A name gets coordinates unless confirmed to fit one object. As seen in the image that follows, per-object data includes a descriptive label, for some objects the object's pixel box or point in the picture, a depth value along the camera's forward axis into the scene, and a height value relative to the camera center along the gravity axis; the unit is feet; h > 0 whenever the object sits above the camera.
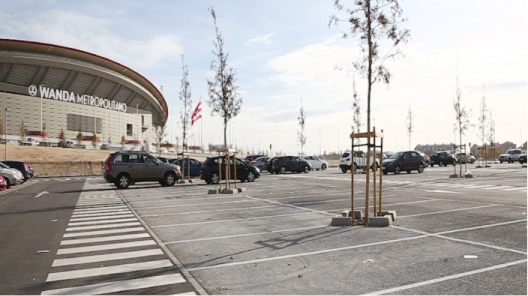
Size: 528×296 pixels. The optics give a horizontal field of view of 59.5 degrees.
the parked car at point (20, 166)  108.99 -1.22
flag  114.56 +12.15
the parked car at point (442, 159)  160.04 -0.05
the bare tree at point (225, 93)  69.77 +10.24
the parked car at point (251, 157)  151.23 +0.91
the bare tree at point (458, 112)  100.67 +10.61
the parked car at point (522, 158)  156.96 +0.13
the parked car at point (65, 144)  234.58 +8.49
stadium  248.73 +39.82
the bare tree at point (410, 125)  196.42 +14.43
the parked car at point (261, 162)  138.80 -0.69
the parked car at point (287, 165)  125.08 -1.45
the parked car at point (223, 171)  85.76 -2.14
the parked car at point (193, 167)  109.07 -1.64
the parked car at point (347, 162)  120.59 -0.73
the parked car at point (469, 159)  191.33 -0.15
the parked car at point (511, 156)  175.94 +0.98
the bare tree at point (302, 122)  200.13 +16.28
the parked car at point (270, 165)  126.72 -1.50
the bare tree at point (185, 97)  108.68 +14.97
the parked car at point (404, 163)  106.73 -0.90
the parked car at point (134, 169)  75.97 -1.53
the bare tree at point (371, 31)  35.83 +10.06
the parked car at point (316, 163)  151.04 -1.16
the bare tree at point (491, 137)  197.16 +9.31
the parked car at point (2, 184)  81.80 -4.07
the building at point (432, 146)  429.54 +12.33
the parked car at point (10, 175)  90.51 -2.75
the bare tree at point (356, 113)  169.37 +17.06
